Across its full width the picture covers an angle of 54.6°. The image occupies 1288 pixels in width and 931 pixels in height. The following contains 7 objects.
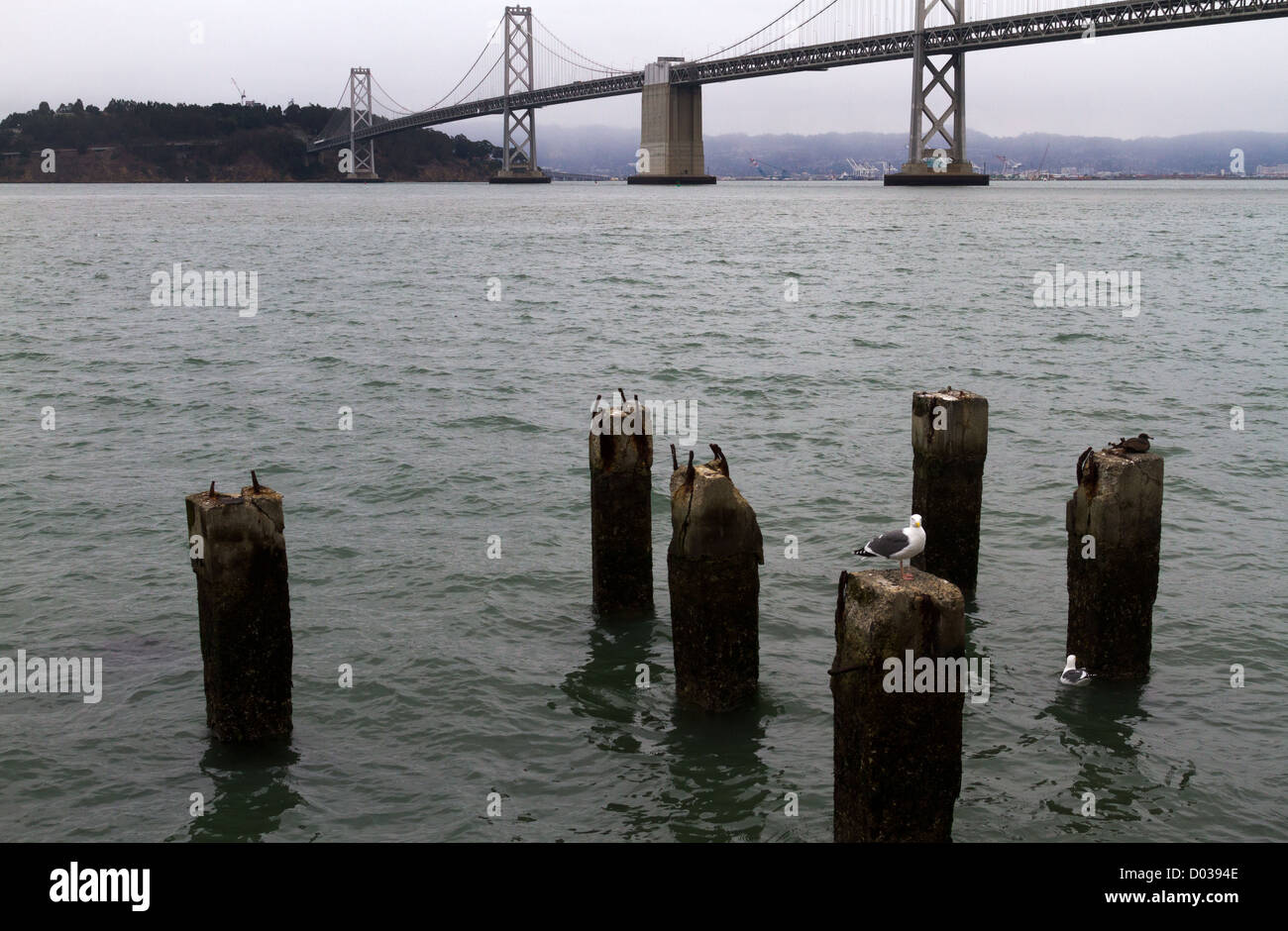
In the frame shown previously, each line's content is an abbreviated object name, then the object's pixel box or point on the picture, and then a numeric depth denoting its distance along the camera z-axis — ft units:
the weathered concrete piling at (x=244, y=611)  21.98
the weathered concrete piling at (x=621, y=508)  29.01
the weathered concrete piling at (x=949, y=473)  29.99
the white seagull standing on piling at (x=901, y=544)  23.24
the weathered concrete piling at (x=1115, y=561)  24.81
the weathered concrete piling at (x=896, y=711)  17.78
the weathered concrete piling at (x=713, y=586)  23.67
